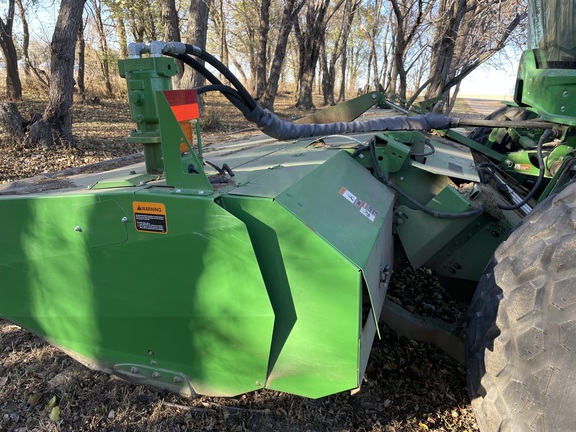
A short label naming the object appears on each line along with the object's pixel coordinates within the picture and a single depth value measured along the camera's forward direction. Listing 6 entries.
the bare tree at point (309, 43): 18.75
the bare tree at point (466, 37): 8.76
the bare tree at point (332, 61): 20.72
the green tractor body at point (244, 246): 1.68
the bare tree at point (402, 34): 8.84
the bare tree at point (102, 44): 18.81
